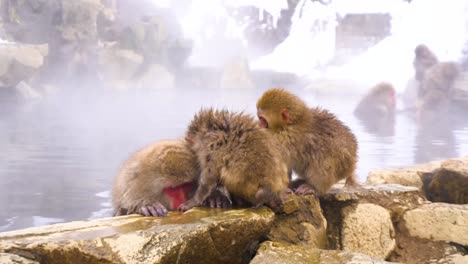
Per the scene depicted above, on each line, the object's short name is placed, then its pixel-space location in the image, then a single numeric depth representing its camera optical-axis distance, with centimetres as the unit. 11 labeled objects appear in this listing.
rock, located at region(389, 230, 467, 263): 419
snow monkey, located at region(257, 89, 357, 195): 396
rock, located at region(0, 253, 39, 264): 263
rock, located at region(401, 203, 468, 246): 425
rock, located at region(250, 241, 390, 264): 306
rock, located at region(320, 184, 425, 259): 416
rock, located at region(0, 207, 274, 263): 277
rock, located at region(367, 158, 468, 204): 520
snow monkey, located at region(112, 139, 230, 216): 354
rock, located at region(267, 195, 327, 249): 377
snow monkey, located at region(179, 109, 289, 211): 344
